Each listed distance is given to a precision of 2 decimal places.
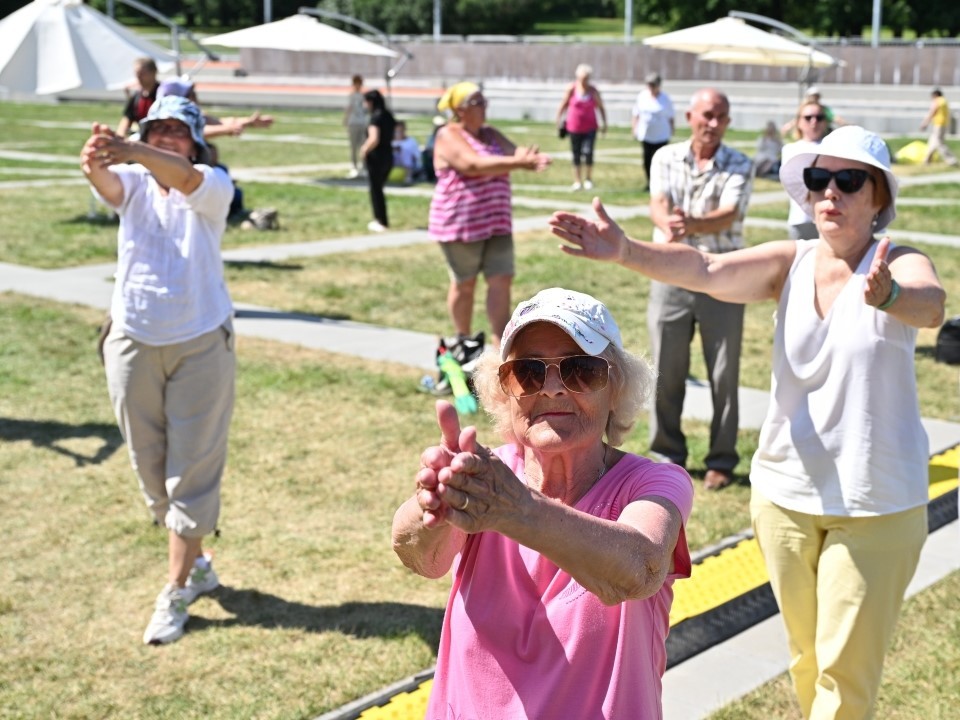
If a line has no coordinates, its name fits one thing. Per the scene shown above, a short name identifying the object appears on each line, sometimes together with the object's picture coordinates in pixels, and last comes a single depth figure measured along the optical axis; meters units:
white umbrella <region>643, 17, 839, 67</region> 24.11
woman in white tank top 3.70
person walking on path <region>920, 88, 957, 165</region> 25.07
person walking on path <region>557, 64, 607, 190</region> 21.34
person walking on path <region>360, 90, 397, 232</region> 16.27
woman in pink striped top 8.58
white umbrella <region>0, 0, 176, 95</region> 10.45
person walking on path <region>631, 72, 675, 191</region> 21.00
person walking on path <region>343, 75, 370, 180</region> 22.30
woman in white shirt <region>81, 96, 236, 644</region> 5.00
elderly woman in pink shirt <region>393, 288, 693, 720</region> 2.46
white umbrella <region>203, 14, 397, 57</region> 22.81
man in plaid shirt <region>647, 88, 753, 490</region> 6.84
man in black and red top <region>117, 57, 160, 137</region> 12.37
